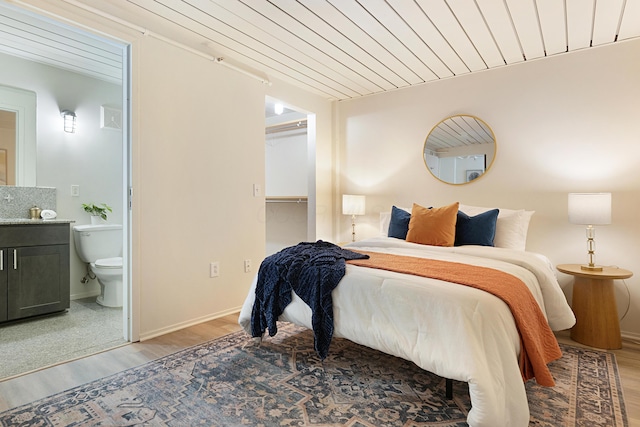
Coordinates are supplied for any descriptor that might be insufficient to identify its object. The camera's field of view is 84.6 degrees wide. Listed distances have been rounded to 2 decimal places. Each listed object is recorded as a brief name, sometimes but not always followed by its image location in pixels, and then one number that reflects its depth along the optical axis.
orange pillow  2.91
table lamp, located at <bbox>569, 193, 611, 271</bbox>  2.52
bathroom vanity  2.83
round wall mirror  3.43
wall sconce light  3.54
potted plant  3.68
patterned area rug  1.63
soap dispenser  3.26
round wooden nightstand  2.50
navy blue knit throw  2.00
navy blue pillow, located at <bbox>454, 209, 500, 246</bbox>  2.88
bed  1.47
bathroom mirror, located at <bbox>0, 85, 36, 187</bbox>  3.19
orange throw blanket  1.65
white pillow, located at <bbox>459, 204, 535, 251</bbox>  2.88
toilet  3.30
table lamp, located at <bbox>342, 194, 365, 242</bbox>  4.00
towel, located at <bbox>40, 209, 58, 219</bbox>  3.29
